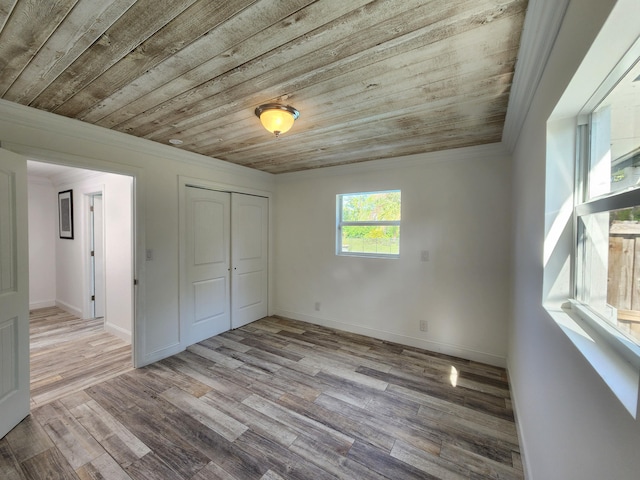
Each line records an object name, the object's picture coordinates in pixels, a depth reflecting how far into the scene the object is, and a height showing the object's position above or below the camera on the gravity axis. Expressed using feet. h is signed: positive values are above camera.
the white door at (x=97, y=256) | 12.76 -1.32
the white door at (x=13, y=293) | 6.00 -1.52
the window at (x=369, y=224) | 11.19 +0.37
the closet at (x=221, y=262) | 10.66 -1.42
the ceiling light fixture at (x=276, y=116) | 6.30 +2.79
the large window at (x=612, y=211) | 2.48 +0.25
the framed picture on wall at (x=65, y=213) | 14.24 +0.91
